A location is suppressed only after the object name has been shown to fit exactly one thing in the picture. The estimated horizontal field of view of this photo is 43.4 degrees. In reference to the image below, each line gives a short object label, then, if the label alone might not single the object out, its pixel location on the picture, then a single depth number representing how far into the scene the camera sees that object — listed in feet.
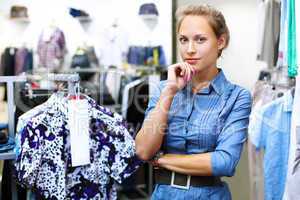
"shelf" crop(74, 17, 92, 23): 15.20
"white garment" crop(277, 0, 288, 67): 4.66
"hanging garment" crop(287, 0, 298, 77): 4.37
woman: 3.92
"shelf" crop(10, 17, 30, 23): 14.92
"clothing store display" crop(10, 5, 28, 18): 14.80
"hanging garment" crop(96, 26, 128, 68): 14.92
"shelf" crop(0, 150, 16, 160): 5.30
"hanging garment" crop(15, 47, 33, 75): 14.76
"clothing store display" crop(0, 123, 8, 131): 6.13
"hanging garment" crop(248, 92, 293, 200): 5.78
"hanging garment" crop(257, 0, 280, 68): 8.89
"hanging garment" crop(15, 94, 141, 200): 4.89
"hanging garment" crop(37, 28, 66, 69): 14.88
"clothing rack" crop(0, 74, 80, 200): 5.35
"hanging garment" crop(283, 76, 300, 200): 4.09
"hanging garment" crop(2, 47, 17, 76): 14.82
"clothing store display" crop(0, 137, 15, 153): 5.49
